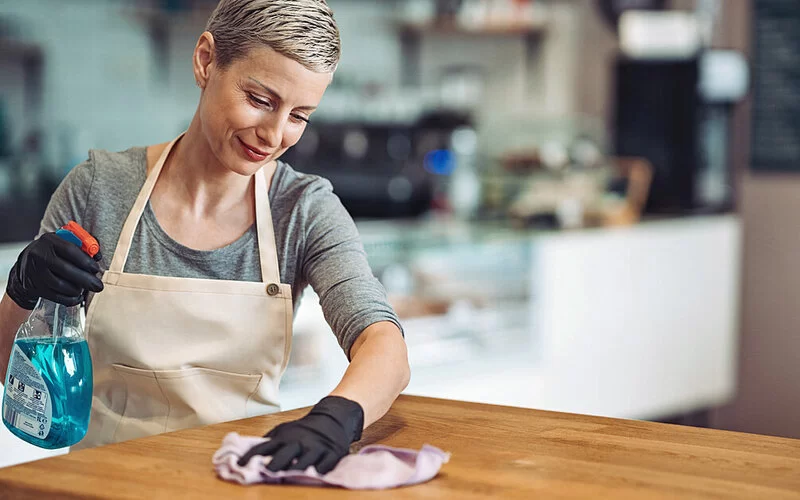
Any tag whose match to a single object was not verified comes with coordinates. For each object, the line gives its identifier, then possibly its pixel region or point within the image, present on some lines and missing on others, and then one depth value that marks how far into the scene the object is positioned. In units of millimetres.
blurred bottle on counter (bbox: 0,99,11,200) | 4066
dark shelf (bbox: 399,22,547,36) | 5590
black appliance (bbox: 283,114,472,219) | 5387
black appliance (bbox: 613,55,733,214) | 5062
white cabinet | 3537
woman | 1529
